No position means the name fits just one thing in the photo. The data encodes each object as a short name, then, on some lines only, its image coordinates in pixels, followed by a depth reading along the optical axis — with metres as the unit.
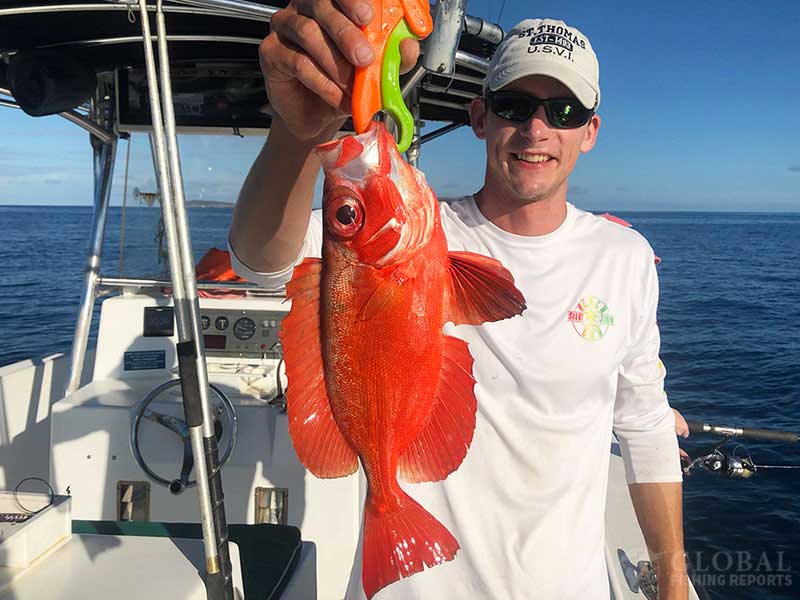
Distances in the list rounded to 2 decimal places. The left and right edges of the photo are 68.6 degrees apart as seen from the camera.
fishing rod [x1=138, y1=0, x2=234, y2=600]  1.76
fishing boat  1.79
